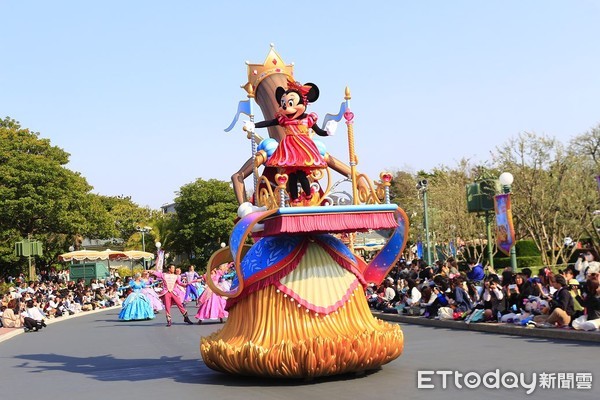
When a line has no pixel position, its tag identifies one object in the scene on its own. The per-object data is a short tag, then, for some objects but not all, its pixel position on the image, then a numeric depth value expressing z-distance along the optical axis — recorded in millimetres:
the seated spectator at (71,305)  31547
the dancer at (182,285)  20875
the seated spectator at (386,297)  21844
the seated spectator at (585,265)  16438
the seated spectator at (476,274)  20578
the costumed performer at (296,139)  9969
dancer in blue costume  24641
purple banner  18483
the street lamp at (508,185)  18141
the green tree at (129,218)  64312
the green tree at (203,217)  59094
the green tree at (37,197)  44000
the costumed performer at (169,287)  20078
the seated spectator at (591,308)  12414
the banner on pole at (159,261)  19589
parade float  9209
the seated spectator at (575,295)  13352
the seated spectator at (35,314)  23094
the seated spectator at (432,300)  18031
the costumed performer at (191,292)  32281
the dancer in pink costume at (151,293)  25453
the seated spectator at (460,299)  17203
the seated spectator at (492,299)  15555
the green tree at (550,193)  34078
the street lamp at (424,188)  25219
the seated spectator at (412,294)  19875
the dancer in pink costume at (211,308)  20641
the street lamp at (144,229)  55462
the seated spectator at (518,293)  15164
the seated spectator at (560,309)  13352
